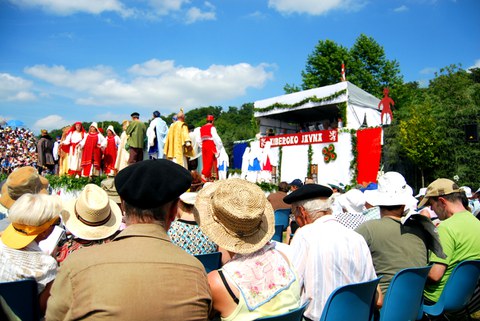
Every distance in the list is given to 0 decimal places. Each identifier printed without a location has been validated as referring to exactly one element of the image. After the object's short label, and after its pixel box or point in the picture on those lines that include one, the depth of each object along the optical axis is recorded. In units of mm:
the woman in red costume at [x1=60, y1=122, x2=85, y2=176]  11609
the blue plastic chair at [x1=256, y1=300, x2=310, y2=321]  1516
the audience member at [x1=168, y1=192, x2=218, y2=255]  3137
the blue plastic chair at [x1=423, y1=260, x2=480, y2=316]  2793
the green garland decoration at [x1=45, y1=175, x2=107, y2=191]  10195
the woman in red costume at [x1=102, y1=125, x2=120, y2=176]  11828
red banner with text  15019
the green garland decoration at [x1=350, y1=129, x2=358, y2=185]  14219
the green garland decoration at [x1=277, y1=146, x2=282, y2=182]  17094
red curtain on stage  13430
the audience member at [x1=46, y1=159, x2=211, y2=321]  1227
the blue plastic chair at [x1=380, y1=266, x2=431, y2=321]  2369
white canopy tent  14742
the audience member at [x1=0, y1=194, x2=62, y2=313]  2100
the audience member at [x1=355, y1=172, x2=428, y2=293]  2771
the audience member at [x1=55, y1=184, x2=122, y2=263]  2762
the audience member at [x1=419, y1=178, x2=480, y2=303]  3016
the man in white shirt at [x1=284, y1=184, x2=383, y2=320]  2221
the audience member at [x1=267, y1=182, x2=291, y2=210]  6547
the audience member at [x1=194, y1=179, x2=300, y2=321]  1647
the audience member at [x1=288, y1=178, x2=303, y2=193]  7377
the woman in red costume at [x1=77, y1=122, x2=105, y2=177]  11039
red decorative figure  15832
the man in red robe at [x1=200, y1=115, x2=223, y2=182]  10047
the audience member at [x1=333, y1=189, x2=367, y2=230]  4688
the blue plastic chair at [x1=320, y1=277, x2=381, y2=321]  1905
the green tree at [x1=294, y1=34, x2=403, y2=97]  35844
